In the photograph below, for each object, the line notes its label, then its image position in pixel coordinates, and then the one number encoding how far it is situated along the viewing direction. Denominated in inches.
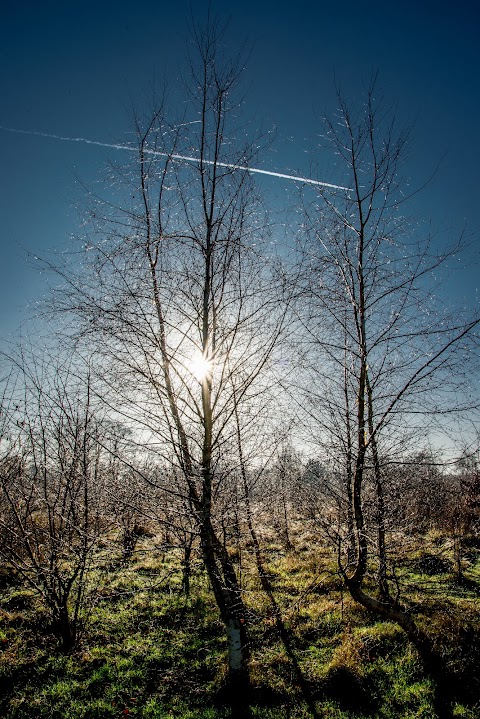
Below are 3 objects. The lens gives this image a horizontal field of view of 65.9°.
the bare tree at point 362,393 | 142.4
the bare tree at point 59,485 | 221.9
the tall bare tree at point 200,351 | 135.7
